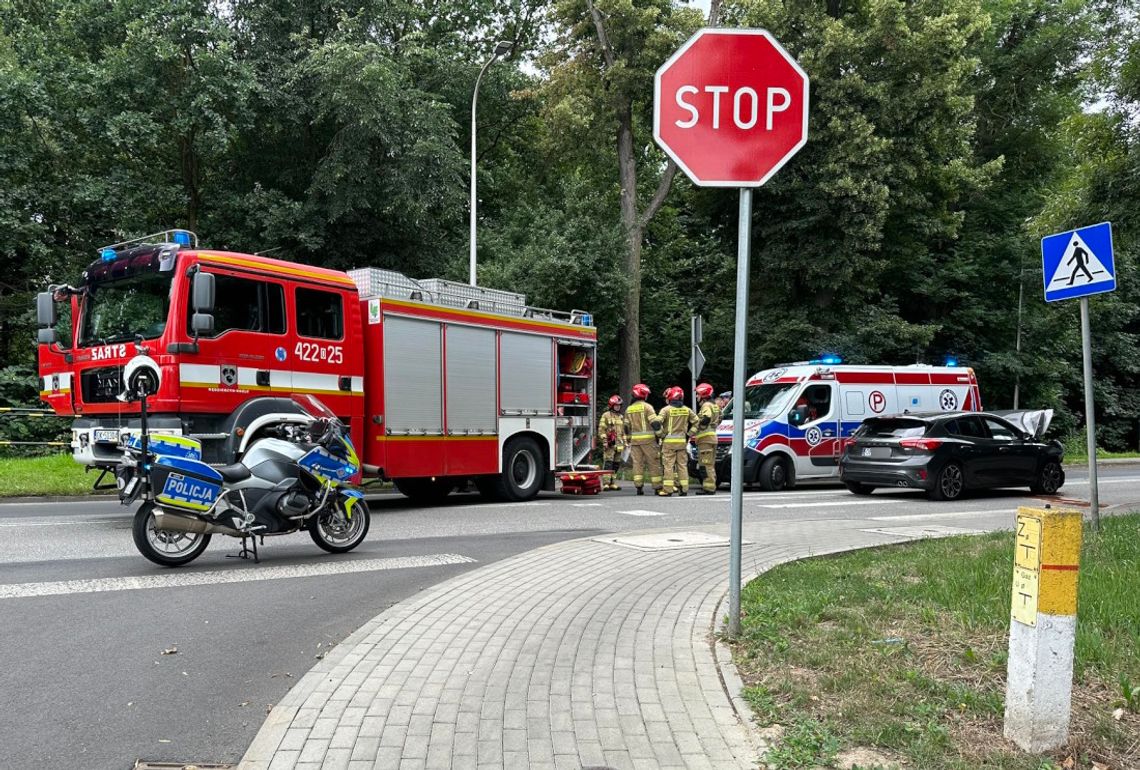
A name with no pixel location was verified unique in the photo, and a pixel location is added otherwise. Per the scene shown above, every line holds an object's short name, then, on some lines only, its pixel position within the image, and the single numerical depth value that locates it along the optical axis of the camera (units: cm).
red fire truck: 1044
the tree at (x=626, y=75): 2309
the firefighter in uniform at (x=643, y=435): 1664
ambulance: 1759
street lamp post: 2006
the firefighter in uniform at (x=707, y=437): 1638
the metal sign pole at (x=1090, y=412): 844
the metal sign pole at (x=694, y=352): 1892
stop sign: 520
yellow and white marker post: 363
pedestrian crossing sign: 833
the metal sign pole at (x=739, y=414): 525
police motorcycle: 755
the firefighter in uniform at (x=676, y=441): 1600
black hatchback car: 1504
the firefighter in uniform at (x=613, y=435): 1831
